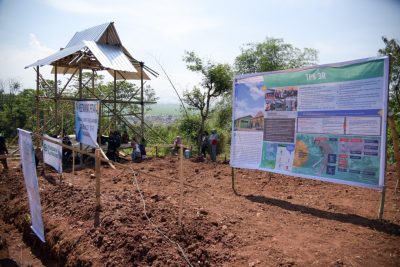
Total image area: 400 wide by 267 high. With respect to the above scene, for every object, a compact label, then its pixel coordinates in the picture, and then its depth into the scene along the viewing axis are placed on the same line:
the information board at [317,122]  5.25
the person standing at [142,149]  14.30
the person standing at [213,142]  13.62
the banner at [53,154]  7.29
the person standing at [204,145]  14.41
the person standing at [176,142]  14.05
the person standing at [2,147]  11.46
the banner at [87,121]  8.07
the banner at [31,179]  5.22
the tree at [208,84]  16.23
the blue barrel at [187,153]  14.58
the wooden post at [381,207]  5.27
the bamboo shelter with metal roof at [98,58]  12.52
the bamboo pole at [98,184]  5.72
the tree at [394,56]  14.81
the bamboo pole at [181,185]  4.87
